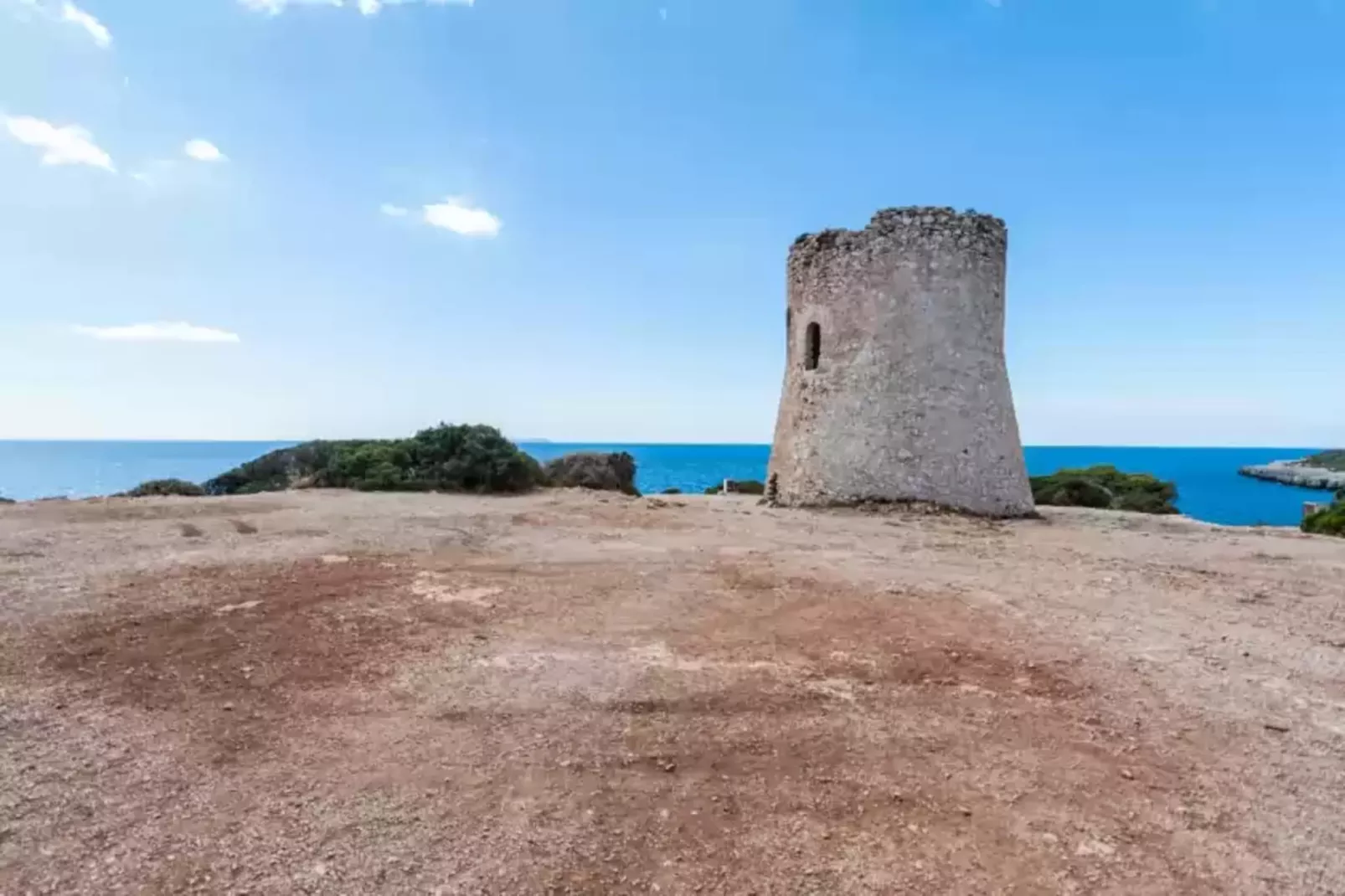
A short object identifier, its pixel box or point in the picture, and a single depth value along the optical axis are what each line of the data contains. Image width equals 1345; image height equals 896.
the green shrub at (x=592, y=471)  19.86
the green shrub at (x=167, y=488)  15.48
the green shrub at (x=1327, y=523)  14.11
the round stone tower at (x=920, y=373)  12.98
